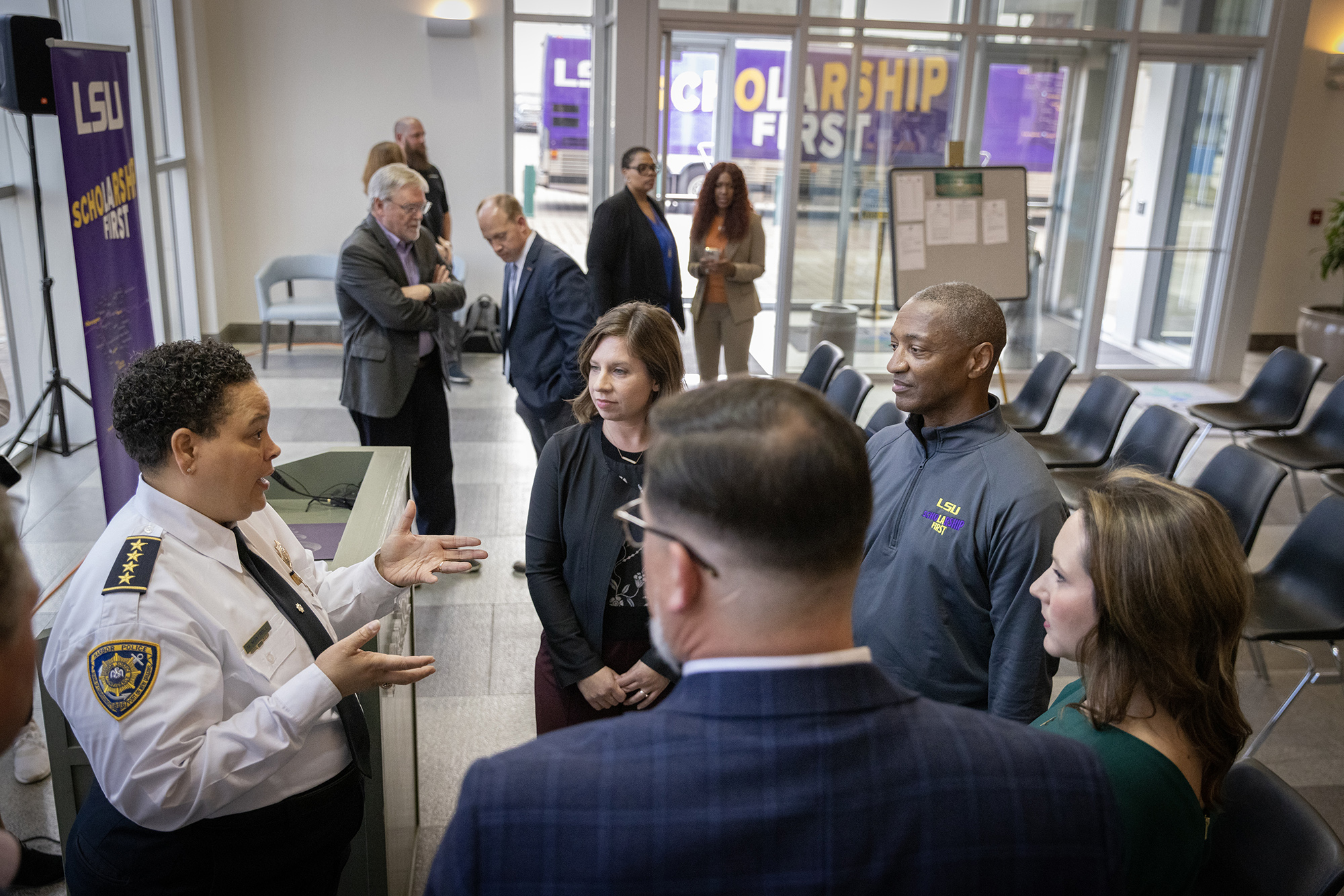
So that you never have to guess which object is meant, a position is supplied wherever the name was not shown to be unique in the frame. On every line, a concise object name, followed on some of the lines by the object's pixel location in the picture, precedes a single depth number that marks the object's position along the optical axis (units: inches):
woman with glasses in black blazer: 231.1
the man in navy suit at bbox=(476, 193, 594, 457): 160.6
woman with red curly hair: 264.8
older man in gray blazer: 160.2
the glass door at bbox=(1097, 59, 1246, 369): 333.4
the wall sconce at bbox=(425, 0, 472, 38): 337.7
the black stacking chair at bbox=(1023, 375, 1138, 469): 207.0
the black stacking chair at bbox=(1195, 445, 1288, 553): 153.6
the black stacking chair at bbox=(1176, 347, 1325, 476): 229.3
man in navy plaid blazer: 33.6
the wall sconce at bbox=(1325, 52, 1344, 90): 357.1
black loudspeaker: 158.6
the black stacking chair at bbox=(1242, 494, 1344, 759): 137.6
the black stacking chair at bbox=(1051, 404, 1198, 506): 177.3
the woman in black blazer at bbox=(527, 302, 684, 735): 93.7
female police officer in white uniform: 60.7
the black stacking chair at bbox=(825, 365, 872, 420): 190.5
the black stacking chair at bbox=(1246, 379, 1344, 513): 208.5
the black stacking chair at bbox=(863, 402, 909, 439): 170.6
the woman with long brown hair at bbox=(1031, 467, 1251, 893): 56.7
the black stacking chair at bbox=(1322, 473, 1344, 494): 184.4
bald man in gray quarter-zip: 83.0
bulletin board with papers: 247.8
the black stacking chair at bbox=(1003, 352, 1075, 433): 229.0
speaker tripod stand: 182.9
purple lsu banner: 147.9
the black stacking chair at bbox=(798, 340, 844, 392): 213.9
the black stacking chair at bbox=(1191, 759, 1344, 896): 66.4
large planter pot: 341.1
